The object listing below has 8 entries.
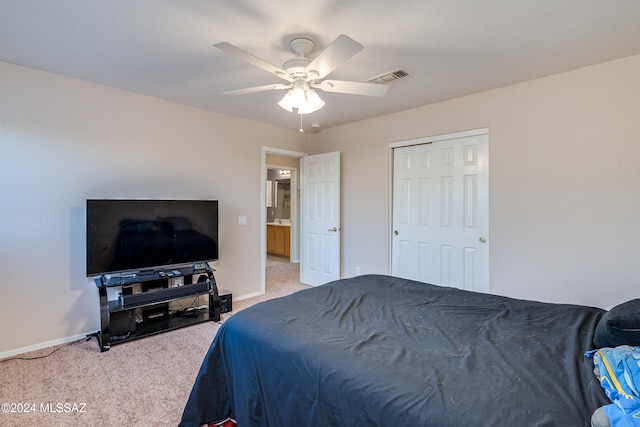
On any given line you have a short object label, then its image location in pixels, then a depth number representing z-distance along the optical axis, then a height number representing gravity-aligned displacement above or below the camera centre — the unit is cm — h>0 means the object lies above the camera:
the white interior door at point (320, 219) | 443 -12
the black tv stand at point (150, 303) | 278 -91
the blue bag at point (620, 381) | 80 -53
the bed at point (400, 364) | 96 -59
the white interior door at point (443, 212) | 325 -1
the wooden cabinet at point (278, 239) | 710 -71
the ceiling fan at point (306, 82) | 187 +89
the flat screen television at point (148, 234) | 281 -25
